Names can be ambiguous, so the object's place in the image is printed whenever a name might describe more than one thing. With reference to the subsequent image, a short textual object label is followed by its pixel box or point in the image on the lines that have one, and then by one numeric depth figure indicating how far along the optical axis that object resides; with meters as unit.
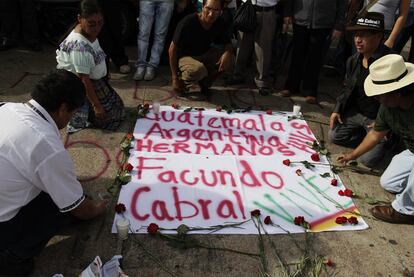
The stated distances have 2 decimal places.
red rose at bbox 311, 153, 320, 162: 3.84
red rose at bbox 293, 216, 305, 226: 3.00
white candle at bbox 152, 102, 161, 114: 4.43
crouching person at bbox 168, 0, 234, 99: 4.60
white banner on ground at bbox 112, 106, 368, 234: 3.05
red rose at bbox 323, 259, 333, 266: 2.70
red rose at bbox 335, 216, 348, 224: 3.06
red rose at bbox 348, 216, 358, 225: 3.08
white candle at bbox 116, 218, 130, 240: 2.66
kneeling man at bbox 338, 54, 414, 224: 3.02
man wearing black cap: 3.73
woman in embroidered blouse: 3.55
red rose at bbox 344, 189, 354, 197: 3.40
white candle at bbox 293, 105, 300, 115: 4.64
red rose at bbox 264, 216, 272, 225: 2.98
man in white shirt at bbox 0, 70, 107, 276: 2.08
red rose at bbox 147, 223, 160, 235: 2.78
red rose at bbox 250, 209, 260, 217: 3.04
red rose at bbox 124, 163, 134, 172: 3.42
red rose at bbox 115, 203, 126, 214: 2.95
